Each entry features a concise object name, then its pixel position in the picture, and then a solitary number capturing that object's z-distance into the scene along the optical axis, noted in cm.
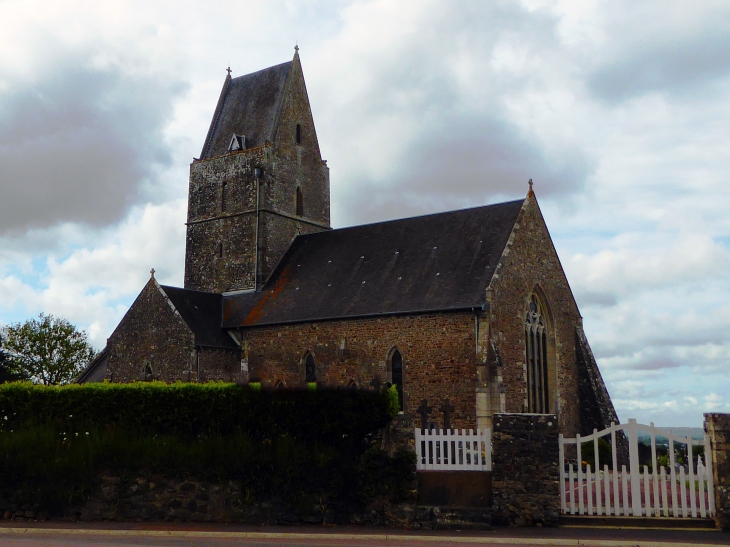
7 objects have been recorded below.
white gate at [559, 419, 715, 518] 1419
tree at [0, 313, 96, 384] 5459
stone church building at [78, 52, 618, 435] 2650
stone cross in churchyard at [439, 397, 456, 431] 2128
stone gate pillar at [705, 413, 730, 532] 1382
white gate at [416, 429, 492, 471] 1463
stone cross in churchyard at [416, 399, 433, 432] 2161
